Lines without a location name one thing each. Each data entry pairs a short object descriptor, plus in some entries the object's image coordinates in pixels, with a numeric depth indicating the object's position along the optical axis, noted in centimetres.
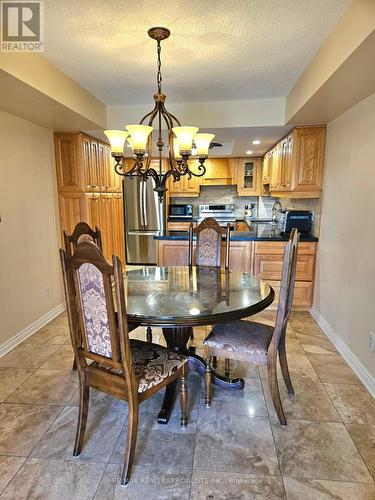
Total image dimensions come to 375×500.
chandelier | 205
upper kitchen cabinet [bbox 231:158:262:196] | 582
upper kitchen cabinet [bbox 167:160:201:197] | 604
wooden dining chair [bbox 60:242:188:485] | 138
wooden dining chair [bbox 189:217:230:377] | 301
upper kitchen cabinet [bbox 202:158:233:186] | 592
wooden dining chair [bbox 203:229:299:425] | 177
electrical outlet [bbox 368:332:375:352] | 220
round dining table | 171
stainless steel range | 620
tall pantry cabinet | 359
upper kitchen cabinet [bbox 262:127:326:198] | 333
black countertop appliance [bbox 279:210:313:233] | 371
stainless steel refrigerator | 562
